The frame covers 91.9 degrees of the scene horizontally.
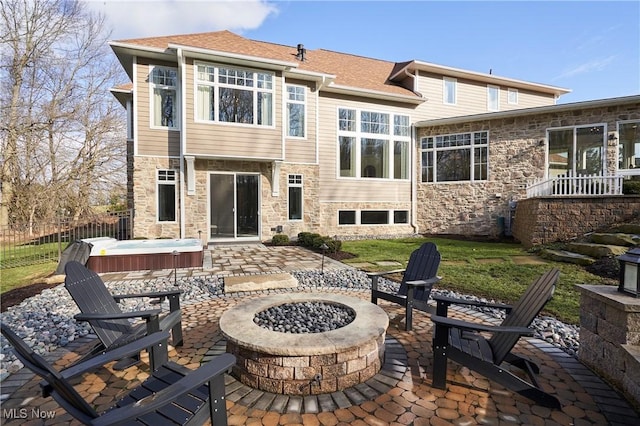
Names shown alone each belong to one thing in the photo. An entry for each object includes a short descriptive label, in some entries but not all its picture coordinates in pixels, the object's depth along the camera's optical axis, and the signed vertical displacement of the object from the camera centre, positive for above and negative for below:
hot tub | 6.80 -1.14
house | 10.09 +2.41
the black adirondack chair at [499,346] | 2.25 -1.19
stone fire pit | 2.37 -1.20
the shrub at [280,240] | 10.77 -1.19
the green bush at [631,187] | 9.65 +0.57
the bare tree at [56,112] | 13.70 +4.76
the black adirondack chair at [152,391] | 1.39 -0.91
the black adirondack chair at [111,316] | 2.56 -0.98
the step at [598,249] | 7.35 -1.09
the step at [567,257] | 7.33 -1.29
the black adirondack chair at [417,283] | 3.64 -0.96
